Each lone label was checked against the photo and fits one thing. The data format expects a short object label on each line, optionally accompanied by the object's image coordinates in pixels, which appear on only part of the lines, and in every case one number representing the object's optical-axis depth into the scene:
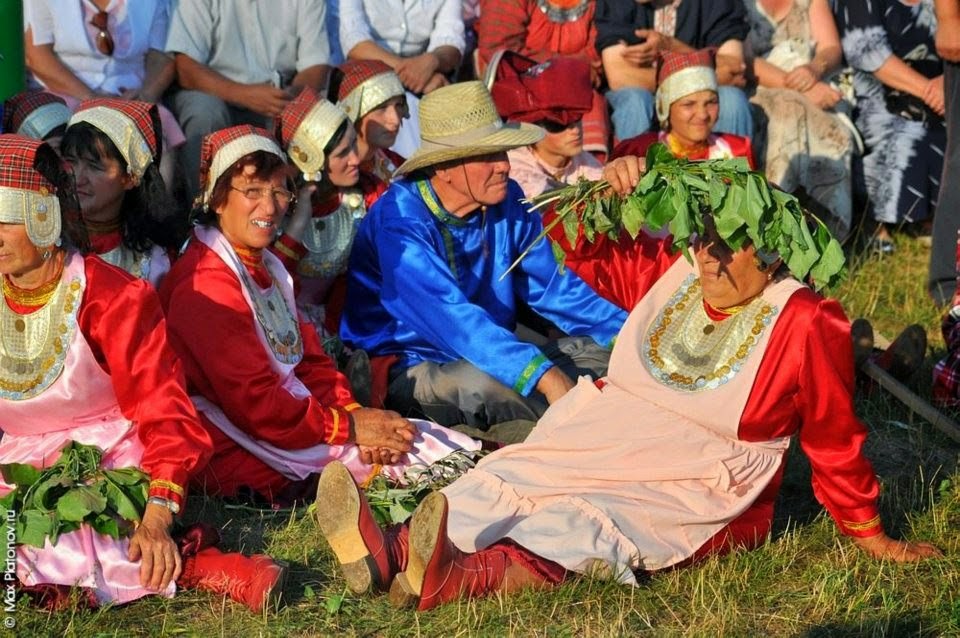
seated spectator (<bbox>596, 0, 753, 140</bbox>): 17.31
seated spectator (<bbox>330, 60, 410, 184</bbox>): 14.72
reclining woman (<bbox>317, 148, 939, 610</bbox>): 9.13
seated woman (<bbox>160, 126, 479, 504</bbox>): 10.97
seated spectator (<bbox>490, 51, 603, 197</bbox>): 15.51
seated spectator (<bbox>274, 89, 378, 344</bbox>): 13.22
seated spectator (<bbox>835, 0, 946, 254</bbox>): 18.37
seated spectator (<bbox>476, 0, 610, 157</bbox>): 17.41
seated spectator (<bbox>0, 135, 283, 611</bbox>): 9.06
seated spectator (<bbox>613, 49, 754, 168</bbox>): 16.34
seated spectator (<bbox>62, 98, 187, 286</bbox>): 11.56
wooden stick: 12.60
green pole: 13.43
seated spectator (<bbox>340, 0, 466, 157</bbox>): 17.06
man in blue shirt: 12.01
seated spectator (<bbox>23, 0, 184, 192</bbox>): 15.39
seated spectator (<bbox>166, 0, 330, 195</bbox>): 15.57
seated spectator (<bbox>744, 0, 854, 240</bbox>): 17.94
